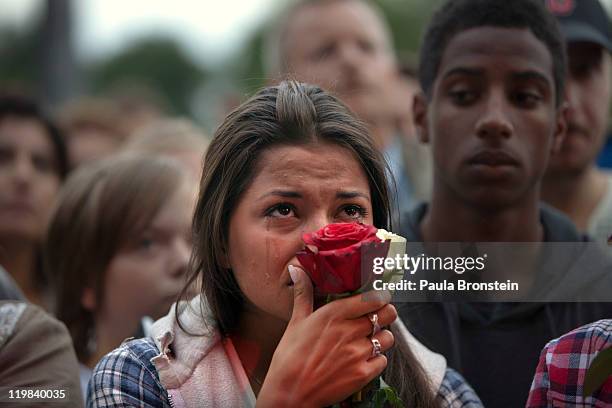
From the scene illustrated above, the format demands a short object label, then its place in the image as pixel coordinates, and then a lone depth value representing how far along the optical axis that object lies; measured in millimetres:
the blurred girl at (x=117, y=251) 7891
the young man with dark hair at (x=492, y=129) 6437
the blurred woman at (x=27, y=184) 9781
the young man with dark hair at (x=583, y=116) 7855
